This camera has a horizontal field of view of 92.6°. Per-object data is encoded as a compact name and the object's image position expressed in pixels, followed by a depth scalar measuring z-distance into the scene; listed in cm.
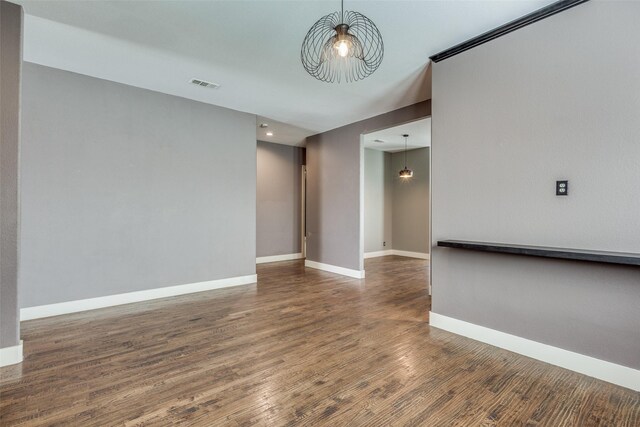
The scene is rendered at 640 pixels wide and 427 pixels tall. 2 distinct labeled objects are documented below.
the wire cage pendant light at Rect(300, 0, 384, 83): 194
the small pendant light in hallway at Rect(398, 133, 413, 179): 717
